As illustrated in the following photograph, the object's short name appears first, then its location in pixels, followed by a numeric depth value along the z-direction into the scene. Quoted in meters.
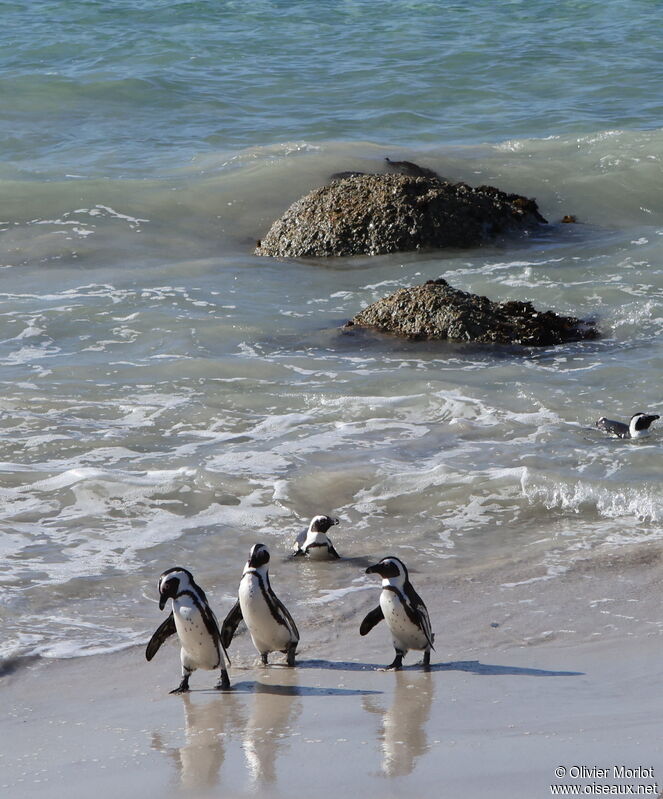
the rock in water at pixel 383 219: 27.64
